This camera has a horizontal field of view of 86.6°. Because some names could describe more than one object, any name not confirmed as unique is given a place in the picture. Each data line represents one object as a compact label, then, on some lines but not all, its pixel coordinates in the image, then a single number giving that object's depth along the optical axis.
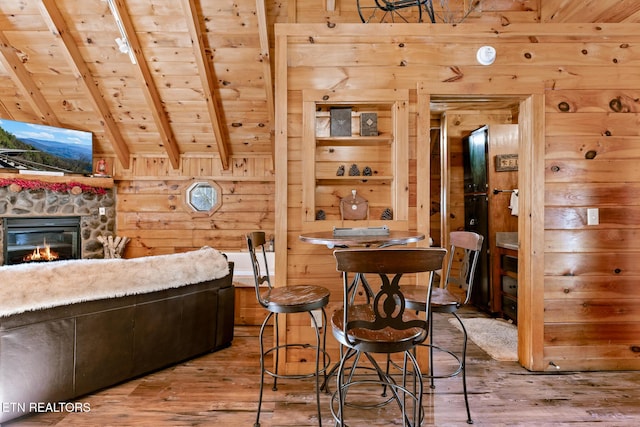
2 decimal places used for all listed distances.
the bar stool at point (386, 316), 1.29
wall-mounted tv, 4.11
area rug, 2.78
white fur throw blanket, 1.86
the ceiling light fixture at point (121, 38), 3.16
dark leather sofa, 1.85
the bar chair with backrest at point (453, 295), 1.87
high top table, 1.78
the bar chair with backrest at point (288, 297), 1.79
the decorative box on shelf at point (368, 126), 2.58
